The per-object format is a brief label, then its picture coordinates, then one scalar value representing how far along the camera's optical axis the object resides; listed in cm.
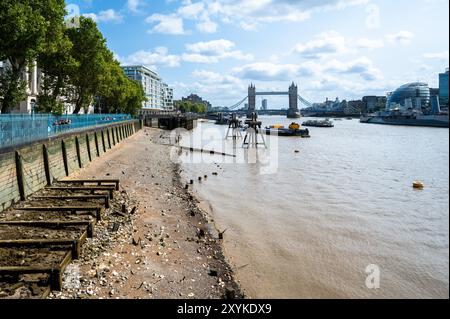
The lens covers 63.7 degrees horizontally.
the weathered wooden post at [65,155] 2504
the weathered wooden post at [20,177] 1703
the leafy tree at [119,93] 5236
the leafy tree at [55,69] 3484
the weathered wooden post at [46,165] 2109
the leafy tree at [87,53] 4222
